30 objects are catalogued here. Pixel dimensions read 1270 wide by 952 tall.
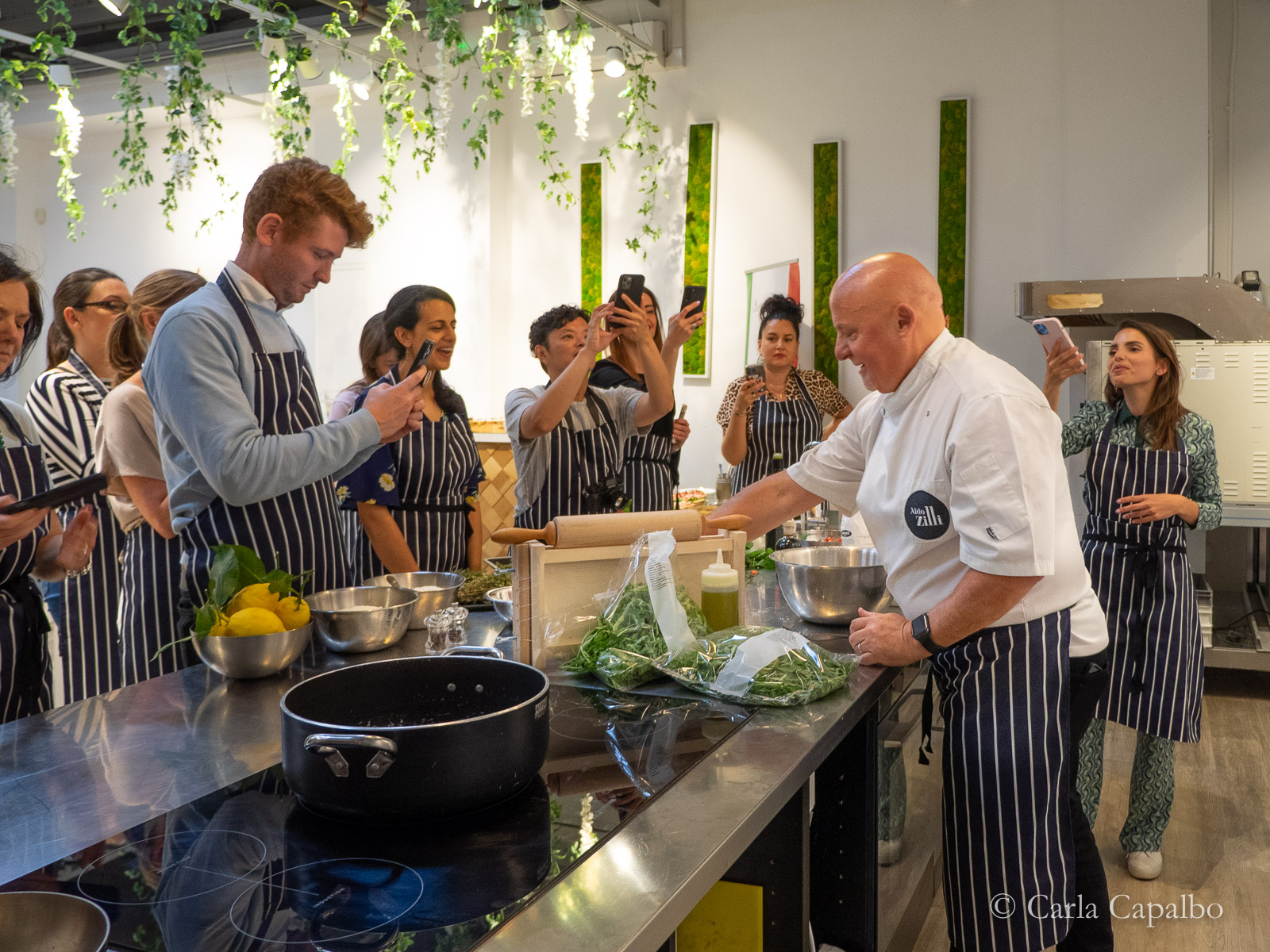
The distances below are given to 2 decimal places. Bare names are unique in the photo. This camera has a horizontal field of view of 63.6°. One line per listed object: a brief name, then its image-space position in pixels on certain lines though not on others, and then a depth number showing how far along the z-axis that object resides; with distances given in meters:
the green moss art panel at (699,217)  6.89
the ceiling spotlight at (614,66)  6.40
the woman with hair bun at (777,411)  5.14
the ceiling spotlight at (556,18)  6.39
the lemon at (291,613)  1.76
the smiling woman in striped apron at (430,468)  3.17
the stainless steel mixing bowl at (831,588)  2.11
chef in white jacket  1.79
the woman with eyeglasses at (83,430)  3.23
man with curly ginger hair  1.90
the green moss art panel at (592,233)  7.26
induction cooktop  0.92
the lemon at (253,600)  1.74
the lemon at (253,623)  1.69
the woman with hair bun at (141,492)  2.31
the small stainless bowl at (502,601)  2.07
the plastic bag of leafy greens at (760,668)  1.64
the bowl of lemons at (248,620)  1.69
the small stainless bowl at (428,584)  2.06
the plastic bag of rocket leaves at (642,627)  1.70
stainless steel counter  1.00
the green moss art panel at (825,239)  6.56
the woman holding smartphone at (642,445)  4.18
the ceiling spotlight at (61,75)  6.49
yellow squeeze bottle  1.88
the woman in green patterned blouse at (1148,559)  3.32
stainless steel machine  4.88
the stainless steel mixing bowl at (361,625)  1.83
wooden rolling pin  1.77
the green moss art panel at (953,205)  6.21
